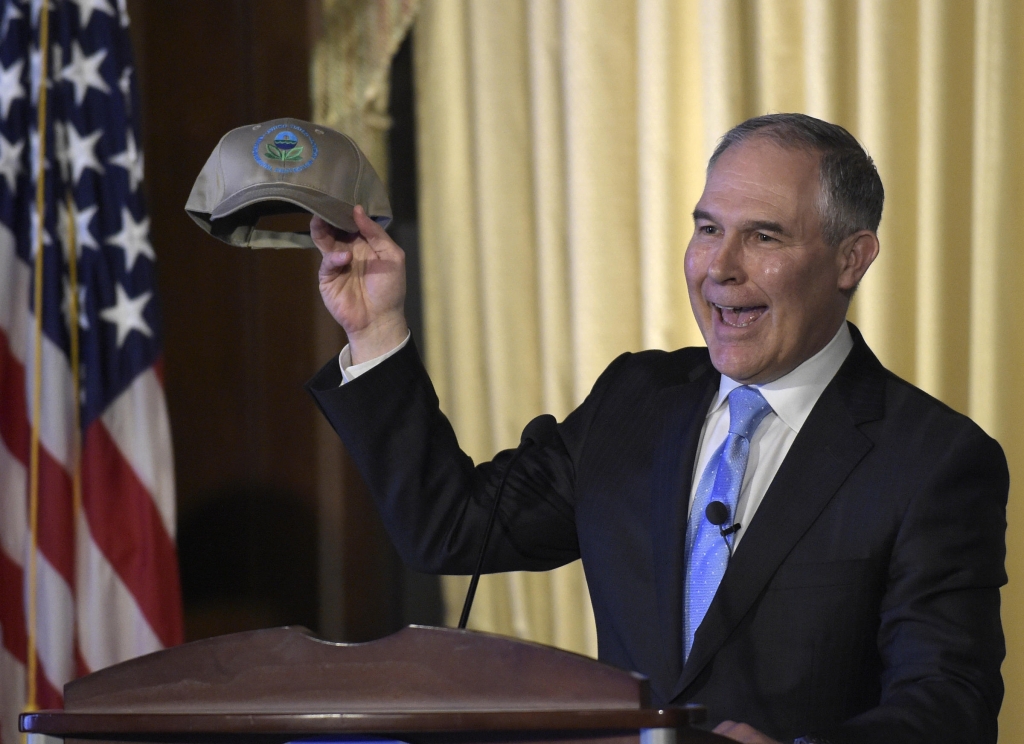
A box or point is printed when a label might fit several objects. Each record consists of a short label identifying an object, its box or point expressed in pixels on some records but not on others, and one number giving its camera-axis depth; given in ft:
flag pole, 28.40
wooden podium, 23.98
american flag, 28.54
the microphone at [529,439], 25.12
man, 25.33
